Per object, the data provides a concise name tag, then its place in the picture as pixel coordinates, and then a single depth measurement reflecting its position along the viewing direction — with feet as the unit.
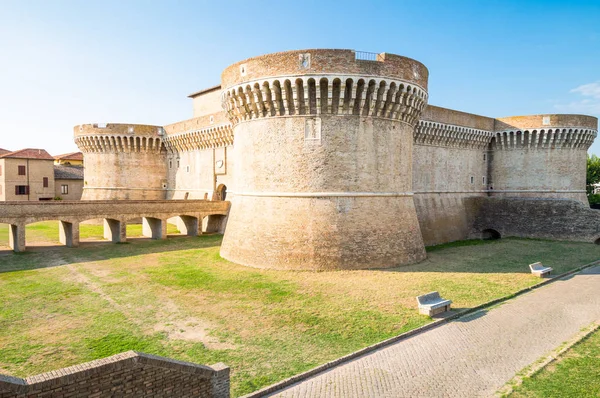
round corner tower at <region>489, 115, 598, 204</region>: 102.65
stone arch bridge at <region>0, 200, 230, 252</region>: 74.49
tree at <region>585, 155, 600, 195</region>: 173.17
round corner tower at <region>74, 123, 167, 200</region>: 123.24
